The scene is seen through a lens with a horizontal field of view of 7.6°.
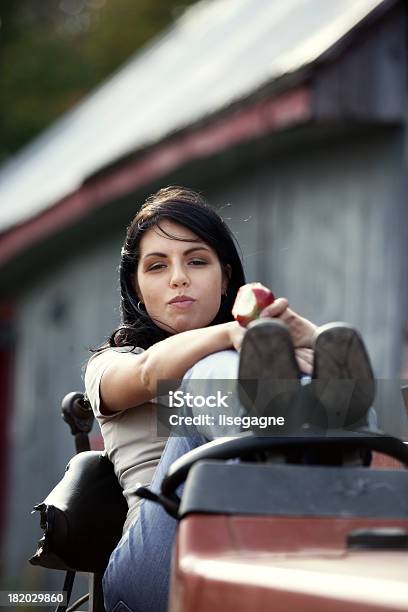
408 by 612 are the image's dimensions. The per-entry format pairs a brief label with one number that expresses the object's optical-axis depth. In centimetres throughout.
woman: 526
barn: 1428
